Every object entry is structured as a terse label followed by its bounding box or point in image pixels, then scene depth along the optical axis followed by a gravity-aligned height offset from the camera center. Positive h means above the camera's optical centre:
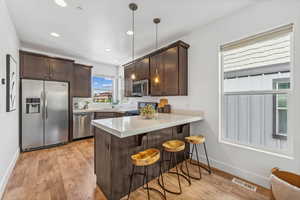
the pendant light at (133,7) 2.05 +1.48
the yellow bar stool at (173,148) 1.87 -0.73
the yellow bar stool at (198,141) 2.21 -0.73
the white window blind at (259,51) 1.89 +0.80
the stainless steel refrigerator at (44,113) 3.30 -0.41
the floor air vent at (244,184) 1.94 -1.34
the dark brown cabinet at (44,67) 3.36 +0.86
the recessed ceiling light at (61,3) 1.98 +1.48
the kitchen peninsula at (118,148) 1.63 -0.71
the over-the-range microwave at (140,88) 3.55 +0.30
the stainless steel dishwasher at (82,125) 4.13 -0.87
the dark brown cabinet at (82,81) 4.38 +0.61
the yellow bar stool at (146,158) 1.48 -0.72
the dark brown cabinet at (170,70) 2.83 +0.66
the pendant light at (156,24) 2.46 +1.49
